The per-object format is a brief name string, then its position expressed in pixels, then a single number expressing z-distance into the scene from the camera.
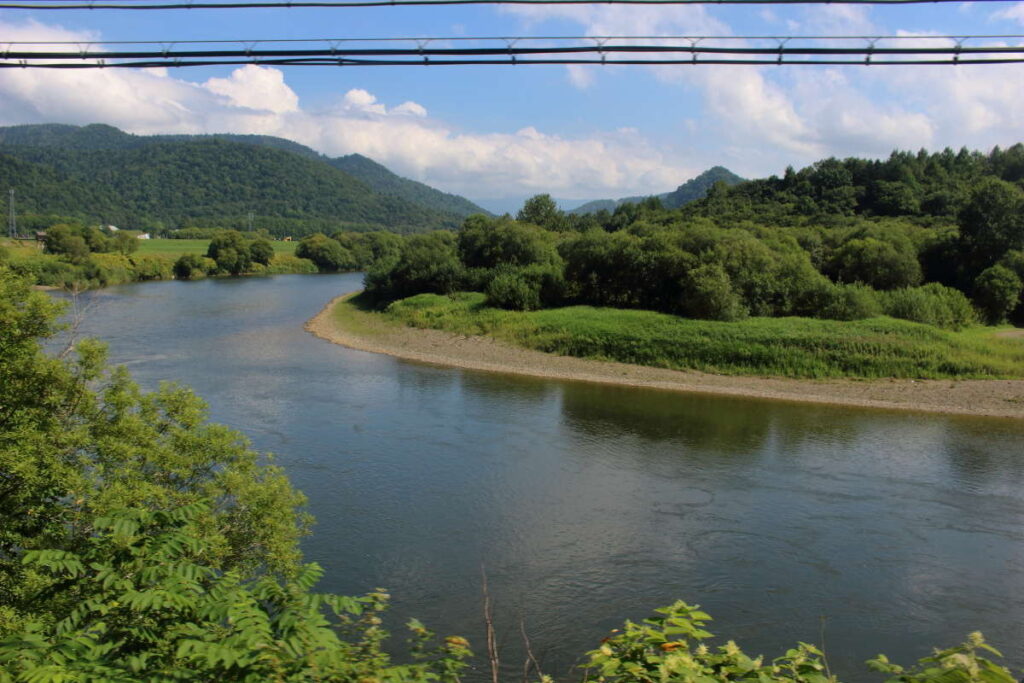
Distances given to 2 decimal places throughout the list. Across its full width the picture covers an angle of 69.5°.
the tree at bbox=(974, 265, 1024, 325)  35.56
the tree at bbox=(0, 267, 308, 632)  7.88
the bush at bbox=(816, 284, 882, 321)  32.59
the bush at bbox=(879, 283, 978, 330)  33.25
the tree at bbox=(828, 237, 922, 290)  38.03
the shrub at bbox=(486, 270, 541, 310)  39.12
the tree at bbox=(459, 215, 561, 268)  43.91
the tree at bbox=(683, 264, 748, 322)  32.94
